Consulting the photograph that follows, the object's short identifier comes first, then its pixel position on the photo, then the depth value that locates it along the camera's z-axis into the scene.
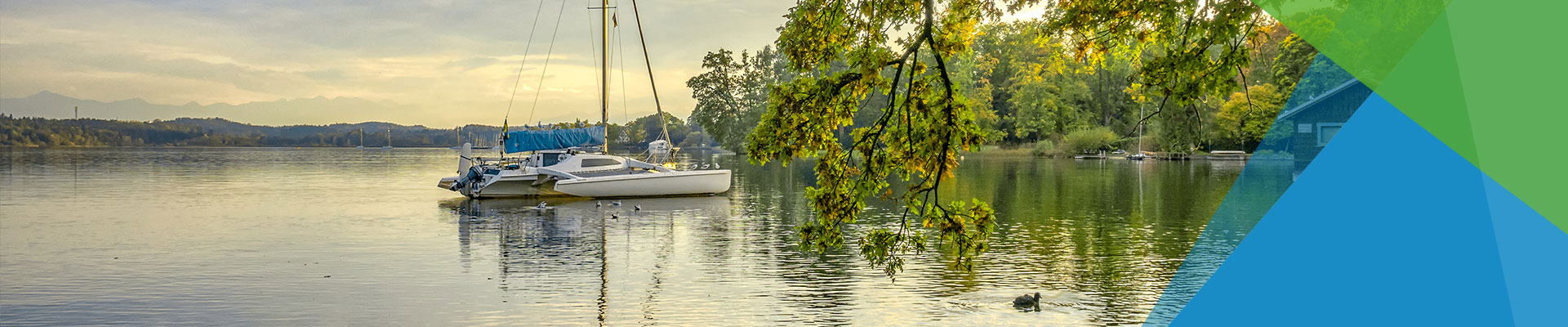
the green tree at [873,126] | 7.75
